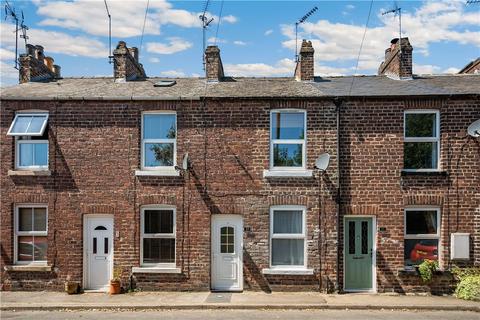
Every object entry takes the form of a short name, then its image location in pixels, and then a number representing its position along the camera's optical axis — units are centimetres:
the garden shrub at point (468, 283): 1254
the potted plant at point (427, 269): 1294
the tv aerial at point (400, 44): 1512
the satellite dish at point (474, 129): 1307
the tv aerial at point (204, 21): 1595
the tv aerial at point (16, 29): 1619
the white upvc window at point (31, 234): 1389
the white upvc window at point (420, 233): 1349
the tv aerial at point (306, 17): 1597
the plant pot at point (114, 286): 1334
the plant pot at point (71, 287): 1336
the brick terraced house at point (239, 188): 1340
